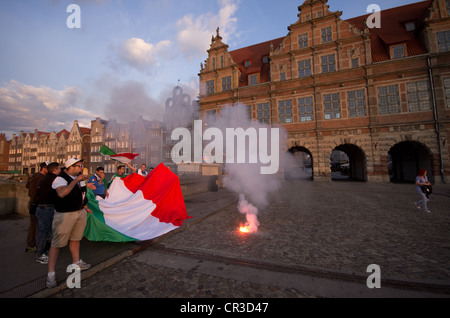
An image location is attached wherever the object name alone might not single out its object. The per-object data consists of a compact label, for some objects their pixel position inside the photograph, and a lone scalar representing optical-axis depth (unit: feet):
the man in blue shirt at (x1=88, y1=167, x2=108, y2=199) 18.22
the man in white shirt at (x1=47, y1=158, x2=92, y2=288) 9.03
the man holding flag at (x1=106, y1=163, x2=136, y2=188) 21.90
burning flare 17.67
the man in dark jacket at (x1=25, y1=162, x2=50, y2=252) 12.71
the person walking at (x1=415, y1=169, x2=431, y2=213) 23.52
